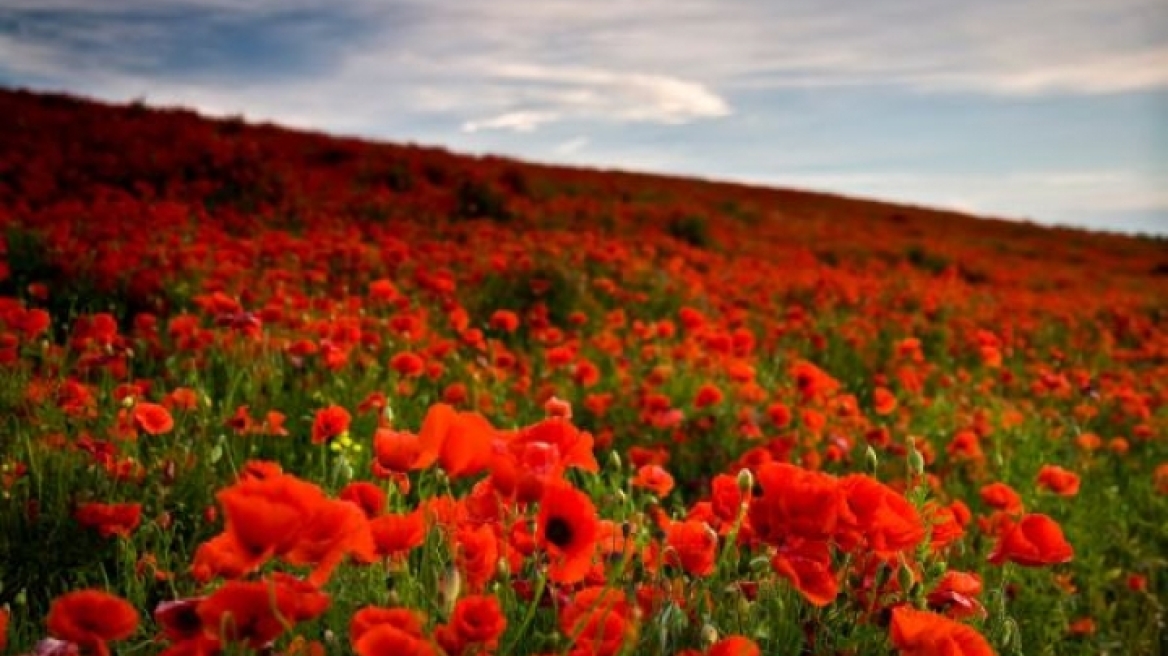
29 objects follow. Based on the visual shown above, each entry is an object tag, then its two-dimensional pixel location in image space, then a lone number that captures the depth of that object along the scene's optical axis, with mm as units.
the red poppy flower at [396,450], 1606
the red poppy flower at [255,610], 1218
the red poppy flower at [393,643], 1182
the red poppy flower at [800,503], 1521
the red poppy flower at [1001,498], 2688
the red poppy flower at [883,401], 3999
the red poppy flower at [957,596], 1717
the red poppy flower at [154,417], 2420
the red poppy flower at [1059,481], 2949
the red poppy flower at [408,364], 3146
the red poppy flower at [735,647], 1366
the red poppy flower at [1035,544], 1726
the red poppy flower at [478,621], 1256
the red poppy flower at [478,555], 1567
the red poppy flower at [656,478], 2344
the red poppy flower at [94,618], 1261
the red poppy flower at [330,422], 2502
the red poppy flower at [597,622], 1418
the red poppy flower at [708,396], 3713
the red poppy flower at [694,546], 1682
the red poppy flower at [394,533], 1465
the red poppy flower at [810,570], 1524
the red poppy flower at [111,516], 2256
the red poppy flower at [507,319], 4305
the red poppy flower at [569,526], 1466
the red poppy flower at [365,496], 1736
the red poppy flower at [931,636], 1386
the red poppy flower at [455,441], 1573
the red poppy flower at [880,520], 1536
